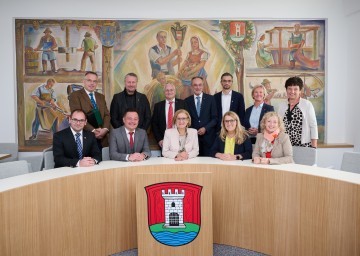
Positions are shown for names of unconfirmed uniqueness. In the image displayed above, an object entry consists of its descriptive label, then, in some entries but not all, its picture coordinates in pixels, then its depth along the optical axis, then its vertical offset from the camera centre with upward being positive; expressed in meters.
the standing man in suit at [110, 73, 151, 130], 5.64 +0.04
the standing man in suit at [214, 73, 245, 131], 5.81 +0.07
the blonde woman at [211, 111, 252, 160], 4.30 -0.34
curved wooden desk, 2.89 -0.80
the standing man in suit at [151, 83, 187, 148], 5.58 -0.08
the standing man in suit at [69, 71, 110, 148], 5.45 +0.02
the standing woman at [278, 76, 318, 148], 4.92 -0.17
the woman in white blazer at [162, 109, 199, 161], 4.49 -0.34
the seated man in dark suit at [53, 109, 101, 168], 4.23 -0.36
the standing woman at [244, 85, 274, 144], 5.33 -0.08
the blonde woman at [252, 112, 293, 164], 4.05 -0.34
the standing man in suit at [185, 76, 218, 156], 5.58 -0.12
